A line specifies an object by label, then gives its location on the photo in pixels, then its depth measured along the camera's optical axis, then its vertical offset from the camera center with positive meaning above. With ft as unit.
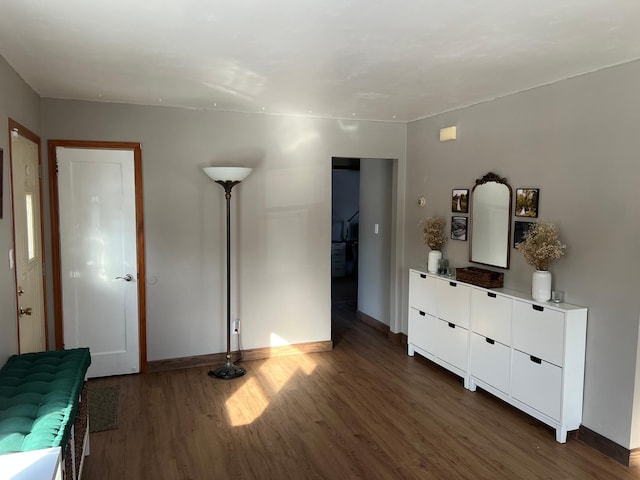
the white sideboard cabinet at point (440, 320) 13.57 -3.32
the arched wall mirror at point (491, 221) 12.77 -0.32
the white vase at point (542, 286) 11.09 -1.73
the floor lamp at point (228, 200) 13.44 +0.24
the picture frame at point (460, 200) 14.28 +0.27
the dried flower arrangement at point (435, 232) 15.10 -0.72
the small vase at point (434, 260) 15.15 -1.58
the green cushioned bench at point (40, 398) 6.37 -2.93
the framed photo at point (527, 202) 11.84 +0.19
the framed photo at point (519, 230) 12.06 -0.51
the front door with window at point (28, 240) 10.11 -0.75
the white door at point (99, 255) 13.50 -1.33
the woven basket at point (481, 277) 12.73 -1.81
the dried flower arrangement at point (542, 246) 10.86 -0.83
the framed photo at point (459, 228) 14.45 -0.56
